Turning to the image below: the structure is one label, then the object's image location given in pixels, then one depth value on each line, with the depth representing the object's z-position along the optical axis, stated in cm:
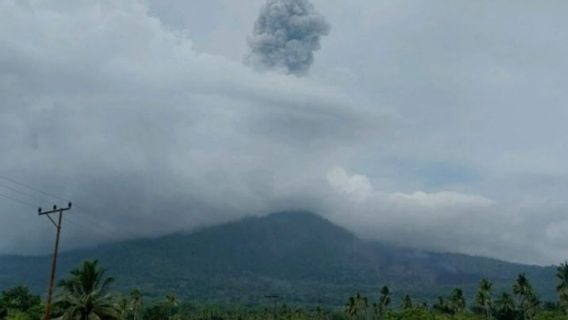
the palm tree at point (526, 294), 15812
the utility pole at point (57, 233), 5136
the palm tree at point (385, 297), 18412
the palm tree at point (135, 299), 17838
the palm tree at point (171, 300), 19268
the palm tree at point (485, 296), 16312
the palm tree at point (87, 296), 6281
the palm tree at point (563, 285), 14534
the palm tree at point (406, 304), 17342
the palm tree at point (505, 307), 17280
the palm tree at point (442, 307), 17315
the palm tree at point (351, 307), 18924
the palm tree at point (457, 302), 17338
